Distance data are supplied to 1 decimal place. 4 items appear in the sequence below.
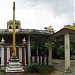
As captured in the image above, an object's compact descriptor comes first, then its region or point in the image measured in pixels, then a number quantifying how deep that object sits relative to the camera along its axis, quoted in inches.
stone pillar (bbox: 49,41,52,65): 379.8
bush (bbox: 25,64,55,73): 270.7
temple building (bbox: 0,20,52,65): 333.6
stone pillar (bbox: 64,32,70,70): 271.5
